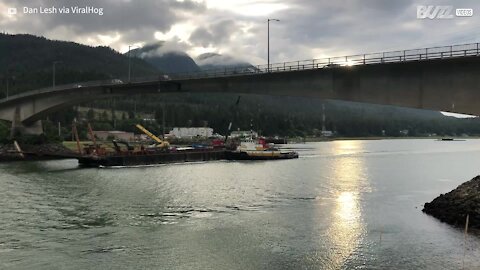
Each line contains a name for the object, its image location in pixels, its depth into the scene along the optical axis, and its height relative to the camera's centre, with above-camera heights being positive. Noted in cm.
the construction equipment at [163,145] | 9256 -184
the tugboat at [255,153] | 9606 -383
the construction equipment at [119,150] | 8001 -230
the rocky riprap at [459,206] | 3033 -509
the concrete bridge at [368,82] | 3425 +538
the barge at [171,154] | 7425 -349
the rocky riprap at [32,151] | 8102 -276
